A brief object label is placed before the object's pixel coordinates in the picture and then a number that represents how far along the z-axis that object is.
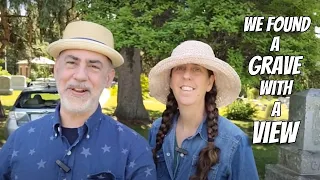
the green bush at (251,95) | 21.11
